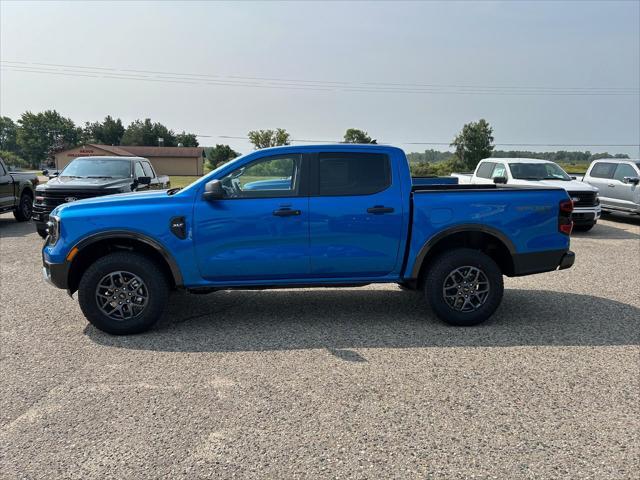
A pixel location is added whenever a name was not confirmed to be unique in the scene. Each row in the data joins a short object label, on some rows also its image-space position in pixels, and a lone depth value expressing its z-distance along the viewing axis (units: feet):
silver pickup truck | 43.98
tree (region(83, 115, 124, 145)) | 382.01
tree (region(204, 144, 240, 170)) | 276.68
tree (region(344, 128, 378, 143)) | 285.58
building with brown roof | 231.11
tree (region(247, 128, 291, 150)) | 254.98
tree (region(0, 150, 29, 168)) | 341.37
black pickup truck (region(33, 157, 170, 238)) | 33.01
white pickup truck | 38.91
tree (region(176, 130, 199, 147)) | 378.61
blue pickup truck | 15.94
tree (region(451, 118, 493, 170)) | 287.07
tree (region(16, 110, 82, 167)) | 404.77
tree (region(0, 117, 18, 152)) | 520.30
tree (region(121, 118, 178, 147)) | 358.84
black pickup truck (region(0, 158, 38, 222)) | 42.88
